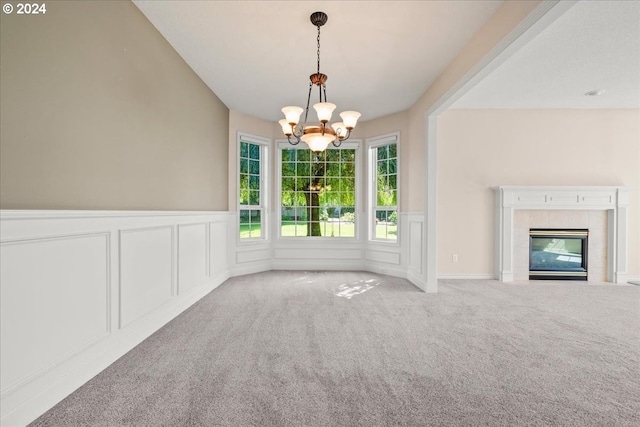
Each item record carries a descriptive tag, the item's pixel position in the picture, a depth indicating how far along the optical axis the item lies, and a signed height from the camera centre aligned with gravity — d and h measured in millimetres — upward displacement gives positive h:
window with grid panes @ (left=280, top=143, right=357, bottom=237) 5820 +390
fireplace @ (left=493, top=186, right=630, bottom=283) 4867 -84
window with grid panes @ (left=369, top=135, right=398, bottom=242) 5375 +448
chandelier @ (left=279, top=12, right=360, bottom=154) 2565 +834
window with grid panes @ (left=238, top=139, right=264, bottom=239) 5355 +421
